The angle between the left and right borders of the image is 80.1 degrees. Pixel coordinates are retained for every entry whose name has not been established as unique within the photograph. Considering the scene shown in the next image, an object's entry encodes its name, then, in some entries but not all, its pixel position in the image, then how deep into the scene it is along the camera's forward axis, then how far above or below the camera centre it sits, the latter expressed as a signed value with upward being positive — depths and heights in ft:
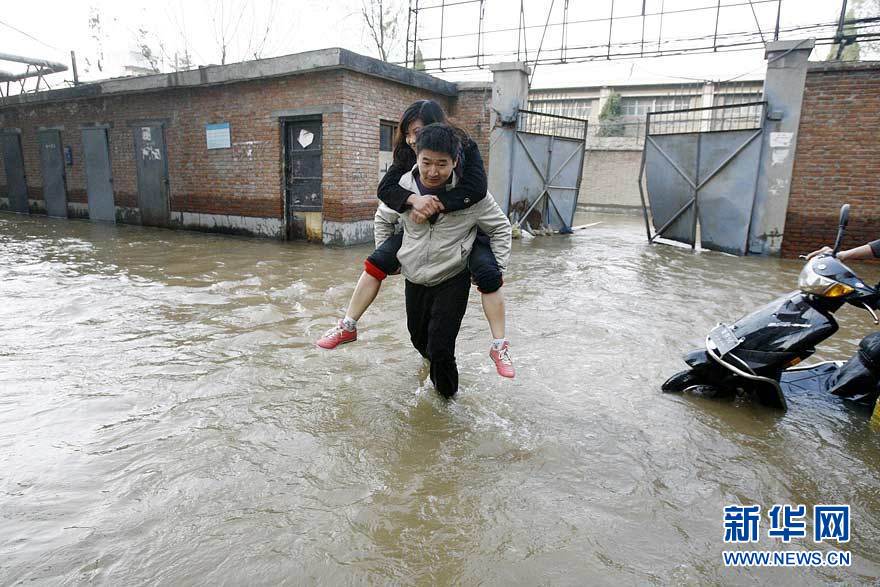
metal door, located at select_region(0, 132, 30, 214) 50.13 -0.02
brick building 30.09 +2.46
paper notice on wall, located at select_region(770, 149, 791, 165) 28.48 +1.84
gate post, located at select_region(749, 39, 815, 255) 27.58 +2.79
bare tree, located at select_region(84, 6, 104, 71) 79.71 +22.40
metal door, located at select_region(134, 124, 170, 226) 38.58 +0.14
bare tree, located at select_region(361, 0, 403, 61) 70.79 +20.71
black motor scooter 8.74 -2.71
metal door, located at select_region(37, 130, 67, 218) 46.09 +0.15
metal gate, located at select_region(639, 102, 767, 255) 29.48 +0.33
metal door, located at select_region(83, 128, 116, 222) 42.34 -0.04
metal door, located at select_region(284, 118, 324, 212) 31.17 +0.86
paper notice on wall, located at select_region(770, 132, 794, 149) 28.28 +2.71
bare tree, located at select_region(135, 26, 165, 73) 74.54 +17.08
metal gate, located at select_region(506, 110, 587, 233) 36.52 +0.73
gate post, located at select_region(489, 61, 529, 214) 34.83 +4.46
